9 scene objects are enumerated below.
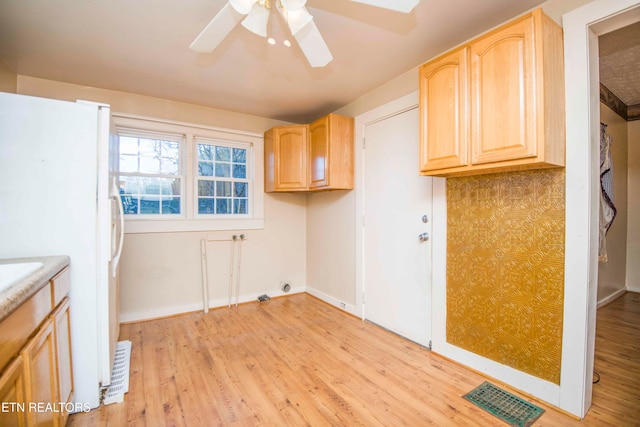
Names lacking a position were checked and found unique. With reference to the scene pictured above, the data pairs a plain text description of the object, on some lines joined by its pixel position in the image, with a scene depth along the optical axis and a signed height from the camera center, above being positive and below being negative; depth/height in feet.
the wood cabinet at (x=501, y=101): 5.02 +2.14
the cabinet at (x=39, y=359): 3.04 -1.78
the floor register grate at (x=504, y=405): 5.29 -3.67
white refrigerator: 5.12 +0.25
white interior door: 8.21 -0.45
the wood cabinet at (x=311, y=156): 10.30 +2.22
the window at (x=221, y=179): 11.46 +1.47
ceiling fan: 4.59 +3.32
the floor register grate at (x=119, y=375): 5.86 -3.56
